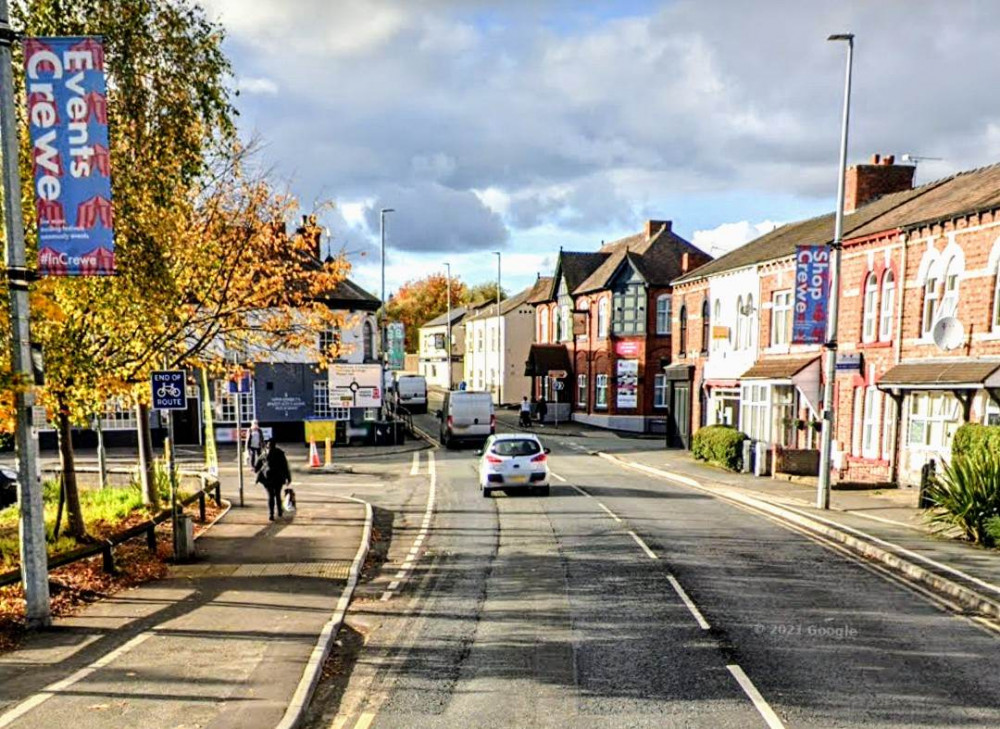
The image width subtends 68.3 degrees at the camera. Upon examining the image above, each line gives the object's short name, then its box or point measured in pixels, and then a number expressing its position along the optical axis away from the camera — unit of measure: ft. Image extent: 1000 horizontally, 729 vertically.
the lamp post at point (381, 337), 122.67
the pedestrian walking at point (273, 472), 53.36
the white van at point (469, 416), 107.04
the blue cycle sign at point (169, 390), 40.96
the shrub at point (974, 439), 52.63
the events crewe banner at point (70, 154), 27.86
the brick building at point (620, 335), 141.18
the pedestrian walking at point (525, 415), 143.86
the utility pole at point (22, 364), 27.25
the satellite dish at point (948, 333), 62.39
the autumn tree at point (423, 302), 312.29
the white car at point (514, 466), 63.26
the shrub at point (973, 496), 45.09
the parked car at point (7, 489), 61.74
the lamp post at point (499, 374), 198.90
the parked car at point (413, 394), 176.35
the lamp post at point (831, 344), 56.18
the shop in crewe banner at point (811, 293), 65.82
